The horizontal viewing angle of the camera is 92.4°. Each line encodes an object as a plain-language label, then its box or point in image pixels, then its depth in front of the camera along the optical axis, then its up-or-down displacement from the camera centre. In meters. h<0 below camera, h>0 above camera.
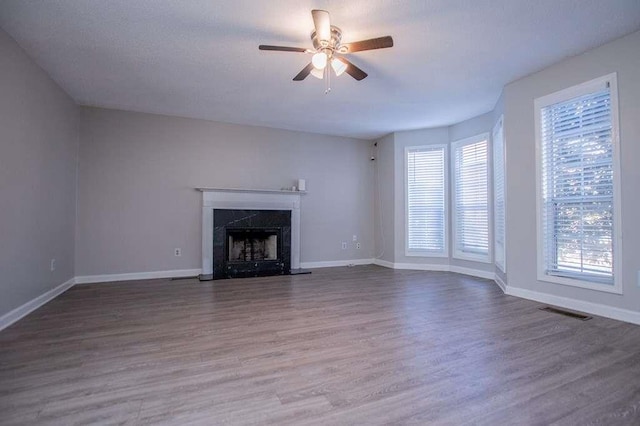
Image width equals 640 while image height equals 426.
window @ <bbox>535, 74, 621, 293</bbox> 2.86 +0.30
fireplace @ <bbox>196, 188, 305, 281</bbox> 4.89 -0.07
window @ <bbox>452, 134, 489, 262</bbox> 4.77 +0.28
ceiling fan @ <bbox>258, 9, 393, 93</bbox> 2.23 +1.36
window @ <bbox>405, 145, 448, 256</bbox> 5.43 +0.29
